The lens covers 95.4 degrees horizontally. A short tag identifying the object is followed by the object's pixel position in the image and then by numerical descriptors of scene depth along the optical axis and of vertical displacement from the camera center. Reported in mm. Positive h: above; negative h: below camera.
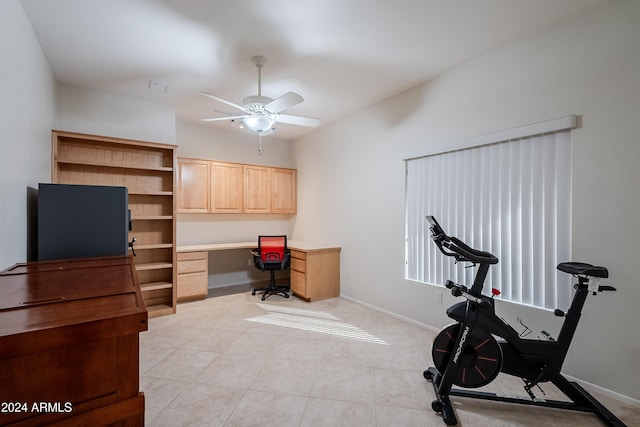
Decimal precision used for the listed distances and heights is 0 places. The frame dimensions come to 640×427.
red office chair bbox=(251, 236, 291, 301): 4363 -637
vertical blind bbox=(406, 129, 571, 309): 2307 +14
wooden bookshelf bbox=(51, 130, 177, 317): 3393 +358
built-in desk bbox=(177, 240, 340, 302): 4098 -869
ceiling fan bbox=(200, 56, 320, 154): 2622 +973
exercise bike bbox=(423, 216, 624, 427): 1862 -917
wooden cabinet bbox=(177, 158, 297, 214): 4535 +407
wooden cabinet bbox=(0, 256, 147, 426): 747 -417
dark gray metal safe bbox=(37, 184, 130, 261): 2189 -77
